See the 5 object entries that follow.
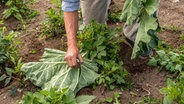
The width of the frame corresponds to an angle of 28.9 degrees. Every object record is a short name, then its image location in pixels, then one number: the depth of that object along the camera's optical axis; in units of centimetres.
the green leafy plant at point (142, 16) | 269
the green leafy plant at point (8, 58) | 319
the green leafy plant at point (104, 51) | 303
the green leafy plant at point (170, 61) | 310
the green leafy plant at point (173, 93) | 256
